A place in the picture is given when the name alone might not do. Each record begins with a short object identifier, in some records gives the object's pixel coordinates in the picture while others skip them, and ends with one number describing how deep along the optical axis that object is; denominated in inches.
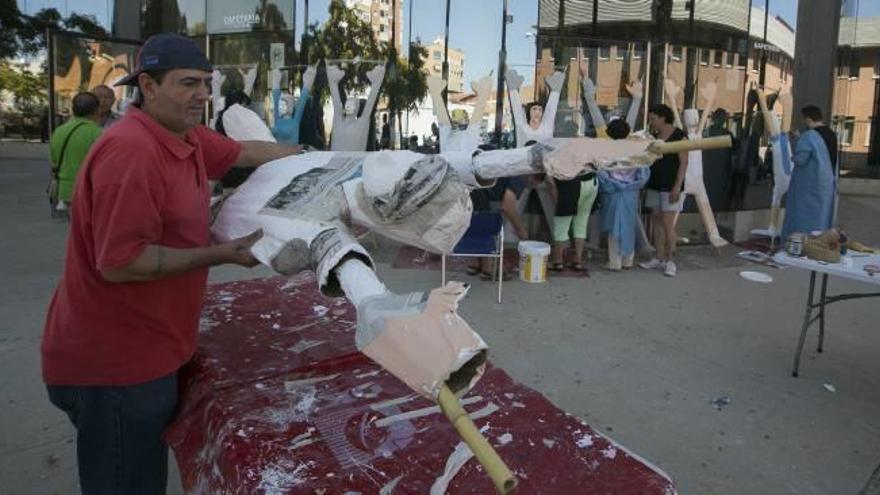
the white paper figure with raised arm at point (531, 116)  279.1
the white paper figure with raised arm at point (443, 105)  235.1
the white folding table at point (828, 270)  137.9
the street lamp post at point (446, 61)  324.5
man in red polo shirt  69.1
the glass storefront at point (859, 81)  542.6
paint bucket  243.1
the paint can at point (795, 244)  152.9
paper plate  260.5
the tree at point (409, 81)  336.2
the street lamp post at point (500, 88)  318.0
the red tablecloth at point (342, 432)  72.0
